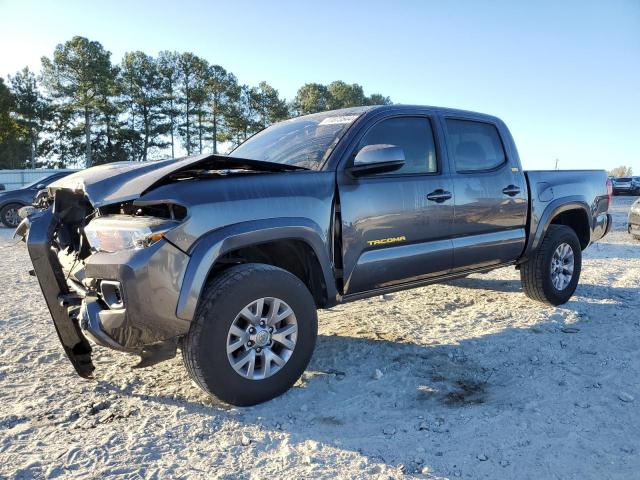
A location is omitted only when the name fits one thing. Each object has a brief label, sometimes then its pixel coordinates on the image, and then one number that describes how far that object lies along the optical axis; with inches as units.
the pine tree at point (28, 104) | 1743.4
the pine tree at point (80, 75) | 1648.6
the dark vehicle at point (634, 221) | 412.8
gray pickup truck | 108.2
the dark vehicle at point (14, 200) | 530.9
